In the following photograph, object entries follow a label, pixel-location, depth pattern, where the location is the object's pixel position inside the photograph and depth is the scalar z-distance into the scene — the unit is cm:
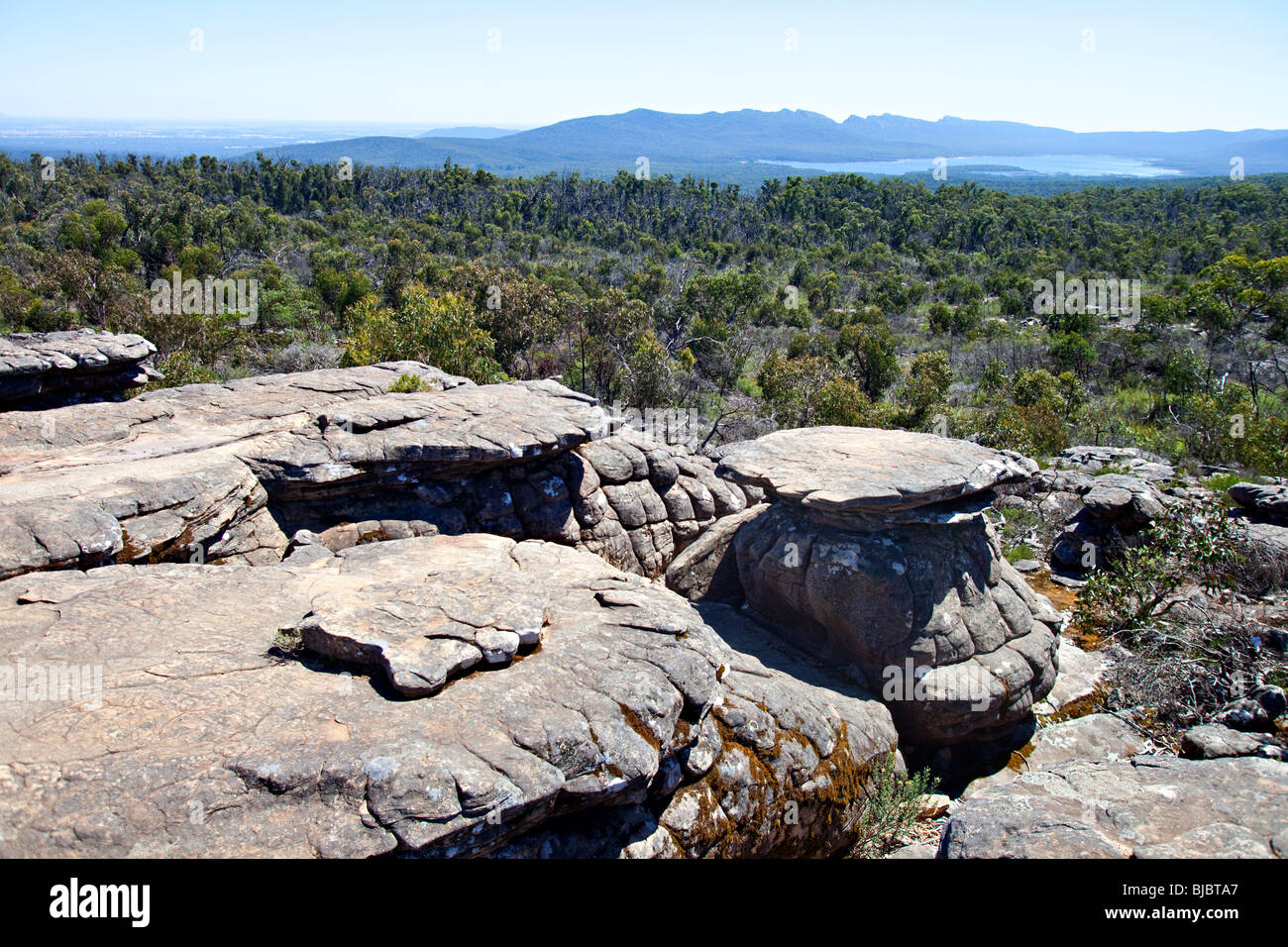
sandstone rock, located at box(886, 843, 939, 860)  886
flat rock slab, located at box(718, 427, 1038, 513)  1080
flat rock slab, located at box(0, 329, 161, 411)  1386
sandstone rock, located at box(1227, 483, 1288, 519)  1681
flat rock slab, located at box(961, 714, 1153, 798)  1081
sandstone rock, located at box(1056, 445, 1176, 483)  2189
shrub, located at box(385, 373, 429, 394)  1549
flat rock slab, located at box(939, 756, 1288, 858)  676
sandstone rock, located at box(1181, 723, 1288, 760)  952
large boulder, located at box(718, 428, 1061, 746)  1072
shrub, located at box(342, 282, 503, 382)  2291
